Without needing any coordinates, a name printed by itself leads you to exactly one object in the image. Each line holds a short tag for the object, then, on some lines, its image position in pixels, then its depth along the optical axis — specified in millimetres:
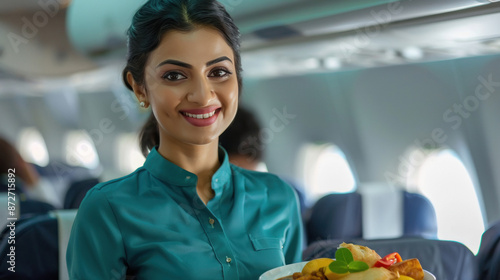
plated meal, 1317
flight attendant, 1580
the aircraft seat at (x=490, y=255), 2646
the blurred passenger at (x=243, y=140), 4555
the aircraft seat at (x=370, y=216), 4531
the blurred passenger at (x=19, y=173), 5730
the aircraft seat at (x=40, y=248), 2480
